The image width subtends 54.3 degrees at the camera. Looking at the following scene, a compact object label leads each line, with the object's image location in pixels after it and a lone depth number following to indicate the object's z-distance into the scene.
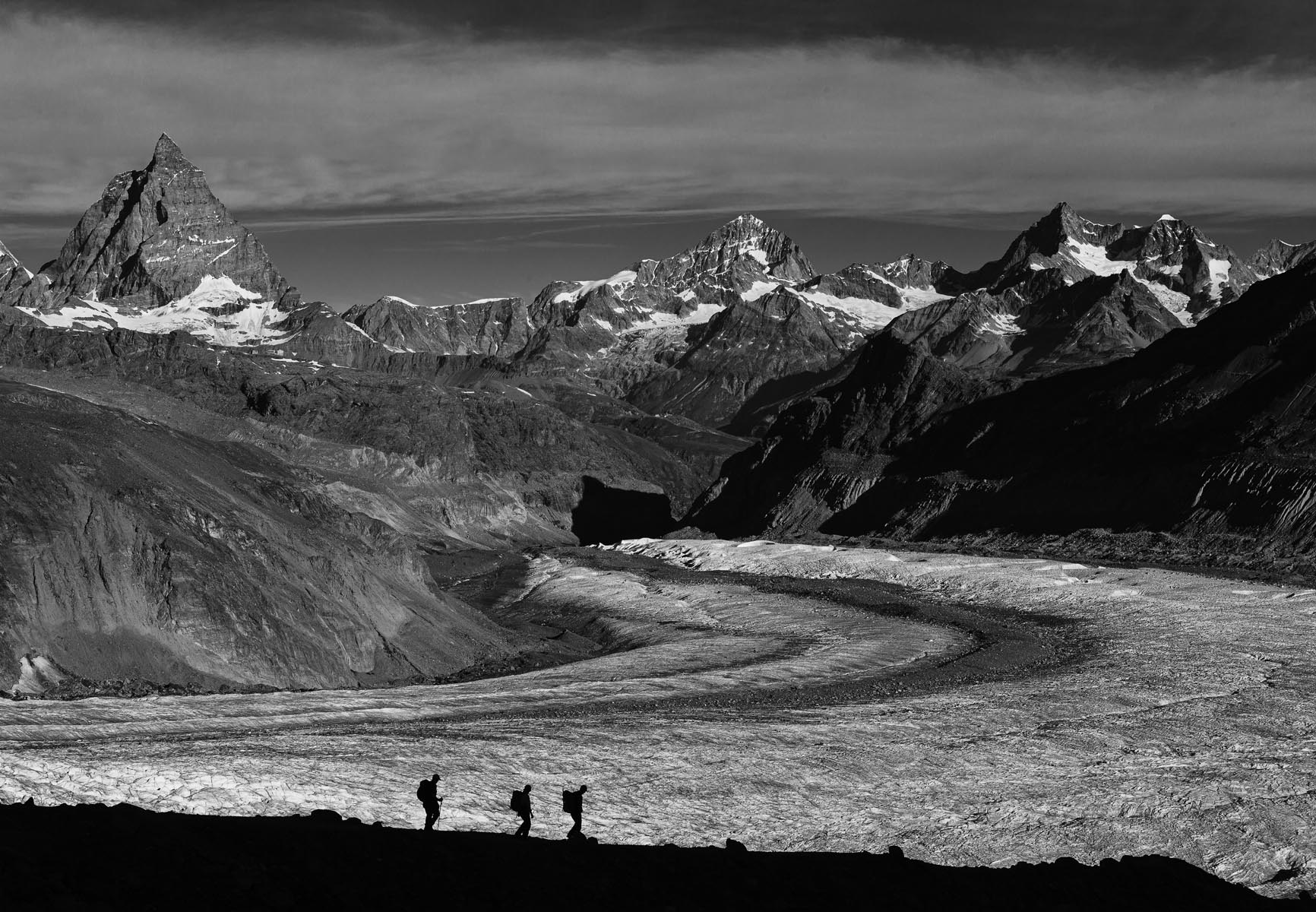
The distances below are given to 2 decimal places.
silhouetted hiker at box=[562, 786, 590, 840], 26.20
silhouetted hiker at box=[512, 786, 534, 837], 26.08
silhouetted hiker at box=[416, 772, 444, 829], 25.88
